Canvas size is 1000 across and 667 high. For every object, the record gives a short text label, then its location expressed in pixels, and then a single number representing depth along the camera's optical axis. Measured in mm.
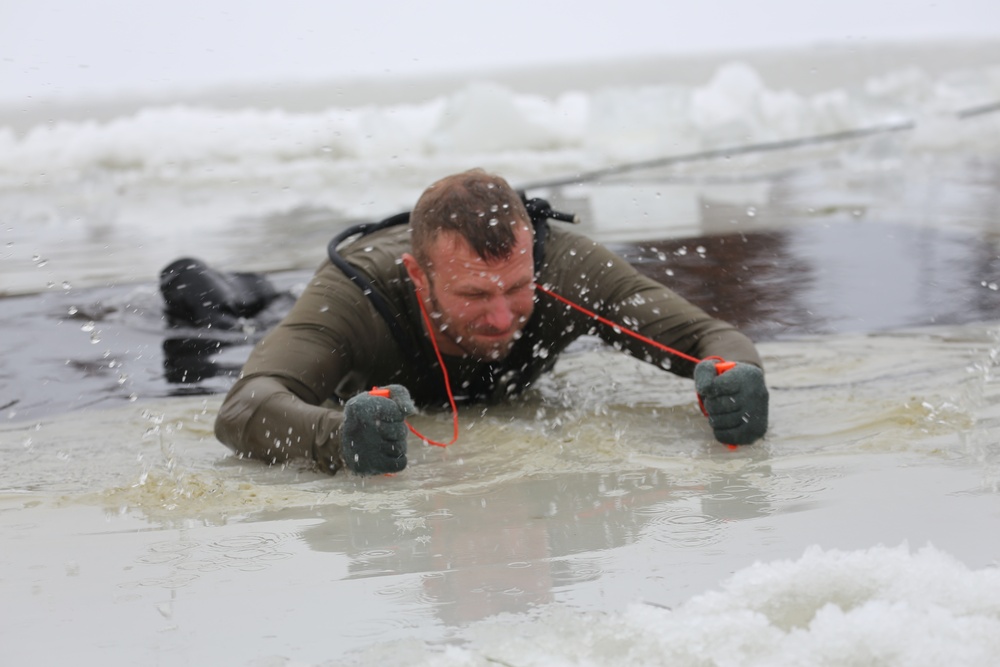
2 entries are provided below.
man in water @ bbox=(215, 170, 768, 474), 6465
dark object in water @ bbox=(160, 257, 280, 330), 10891
